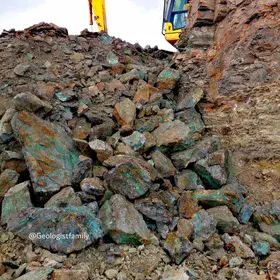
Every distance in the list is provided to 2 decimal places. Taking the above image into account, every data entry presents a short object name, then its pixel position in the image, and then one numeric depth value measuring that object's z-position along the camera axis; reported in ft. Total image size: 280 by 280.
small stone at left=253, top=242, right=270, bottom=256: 8.91
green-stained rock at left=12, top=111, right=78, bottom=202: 10.17
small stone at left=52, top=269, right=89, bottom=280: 6.89
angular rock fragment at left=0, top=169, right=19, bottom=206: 10.09
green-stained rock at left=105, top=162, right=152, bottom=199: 9.98
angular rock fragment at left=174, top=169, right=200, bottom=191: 11.76
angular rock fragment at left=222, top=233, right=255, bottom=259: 8.82
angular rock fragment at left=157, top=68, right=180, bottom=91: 16.30
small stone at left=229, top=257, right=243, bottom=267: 8.38
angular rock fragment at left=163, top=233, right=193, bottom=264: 8.37
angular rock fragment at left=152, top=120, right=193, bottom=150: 13.02
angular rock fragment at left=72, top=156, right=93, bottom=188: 10.50
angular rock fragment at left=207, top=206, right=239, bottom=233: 9.93
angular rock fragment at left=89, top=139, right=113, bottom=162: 11.20
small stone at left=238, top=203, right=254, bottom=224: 10.73
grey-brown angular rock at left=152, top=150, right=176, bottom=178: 11.75
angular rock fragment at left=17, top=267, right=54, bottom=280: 6.84
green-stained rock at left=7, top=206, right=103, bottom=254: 8.11
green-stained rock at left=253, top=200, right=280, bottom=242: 10.22
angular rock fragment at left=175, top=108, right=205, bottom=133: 14.32
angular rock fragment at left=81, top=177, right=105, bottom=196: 9.86
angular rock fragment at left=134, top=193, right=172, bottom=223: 9.59
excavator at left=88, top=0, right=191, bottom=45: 35.47
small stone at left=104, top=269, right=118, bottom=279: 7.47
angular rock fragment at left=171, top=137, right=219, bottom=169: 12.69
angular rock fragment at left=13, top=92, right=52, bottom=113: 11.79
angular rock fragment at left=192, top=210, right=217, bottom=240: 9.45
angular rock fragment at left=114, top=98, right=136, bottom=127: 13.55
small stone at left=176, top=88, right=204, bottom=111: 15.14
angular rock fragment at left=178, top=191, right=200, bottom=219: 10.21
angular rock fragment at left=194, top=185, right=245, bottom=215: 10.77
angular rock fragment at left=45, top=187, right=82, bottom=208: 9.34
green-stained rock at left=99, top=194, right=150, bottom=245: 8.57
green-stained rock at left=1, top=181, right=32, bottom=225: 9.26
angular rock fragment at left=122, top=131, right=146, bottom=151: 12.08
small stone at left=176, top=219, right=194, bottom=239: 9.33
